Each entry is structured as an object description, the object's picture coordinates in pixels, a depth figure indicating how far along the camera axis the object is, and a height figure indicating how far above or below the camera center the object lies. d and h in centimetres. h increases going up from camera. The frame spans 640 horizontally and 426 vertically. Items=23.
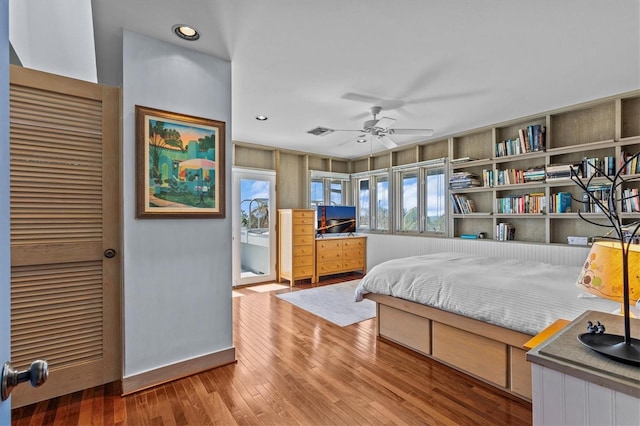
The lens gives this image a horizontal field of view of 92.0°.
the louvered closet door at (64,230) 199 -11
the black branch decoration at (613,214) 98 -1
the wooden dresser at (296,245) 547 -55
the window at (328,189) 649 +55
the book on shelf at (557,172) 367 +49
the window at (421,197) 532 +29
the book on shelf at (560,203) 373 +12
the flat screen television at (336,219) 602 -12
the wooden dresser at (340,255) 577 -81
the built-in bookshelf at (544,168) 340 +58
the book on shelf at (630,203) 321 +10
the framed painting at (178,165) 223 +38
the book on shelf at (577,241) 358 -33
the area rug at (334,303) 375 -125
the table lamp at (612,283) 95 -27
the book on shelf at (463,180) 469 +51
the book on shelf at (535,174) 390 +50
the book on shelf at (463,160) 474 +83
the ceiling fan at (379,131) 366 +100
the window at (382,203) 631 +21
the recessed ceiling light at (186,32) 214 +130
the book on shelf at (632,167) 317 +47
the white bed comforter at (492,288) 199 -58
